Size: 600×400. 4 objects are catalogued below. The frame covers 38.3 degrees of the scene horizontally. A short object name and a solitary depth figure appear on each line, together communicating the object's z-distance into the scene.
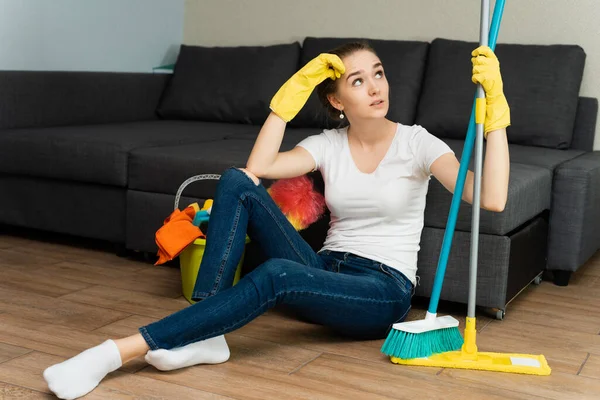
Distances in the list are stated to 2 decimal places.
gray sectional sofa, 2.45
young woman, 1.87
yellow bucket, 2.40
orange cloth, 2.34
